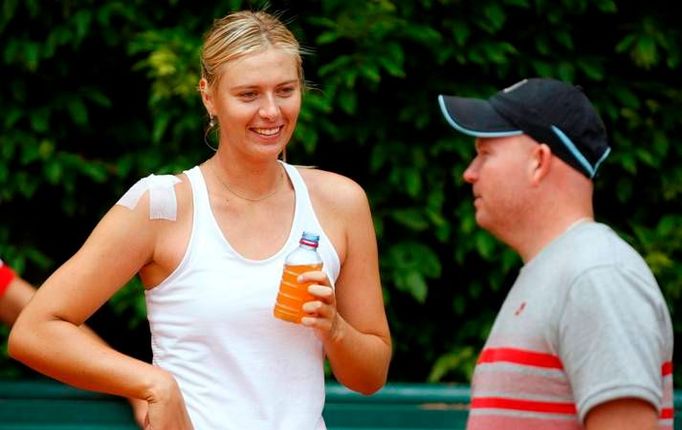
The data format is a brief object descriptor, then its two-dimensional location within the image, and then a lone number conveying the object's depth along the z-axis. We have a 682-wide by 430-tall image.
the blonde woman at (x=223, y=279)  5.91
